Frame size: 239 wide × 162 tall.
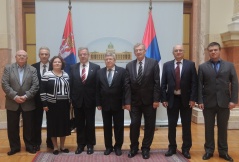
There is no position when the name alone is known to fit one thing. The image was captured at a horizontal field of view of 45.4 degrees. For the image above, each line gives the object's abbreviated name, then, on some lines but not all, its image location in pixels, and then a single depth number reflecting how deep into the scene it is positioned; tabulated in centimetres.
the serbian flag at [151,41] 546
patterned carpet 372
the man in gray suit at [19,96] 395
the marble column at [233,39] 547
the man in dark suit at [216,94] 368
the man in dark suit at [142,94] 375
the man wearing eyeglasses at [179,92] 376
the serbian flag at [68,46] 530
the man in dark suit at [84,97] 392
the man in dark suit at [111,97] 383
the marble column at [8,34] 550
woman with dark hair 384
